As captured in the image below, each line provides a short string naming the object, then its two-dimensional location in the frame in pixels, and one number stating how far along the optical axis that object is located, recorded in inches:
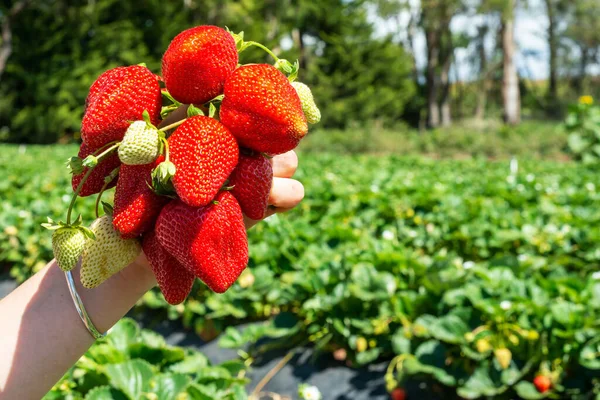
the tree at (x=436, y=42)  879.3
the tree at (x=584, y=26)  1219.0
